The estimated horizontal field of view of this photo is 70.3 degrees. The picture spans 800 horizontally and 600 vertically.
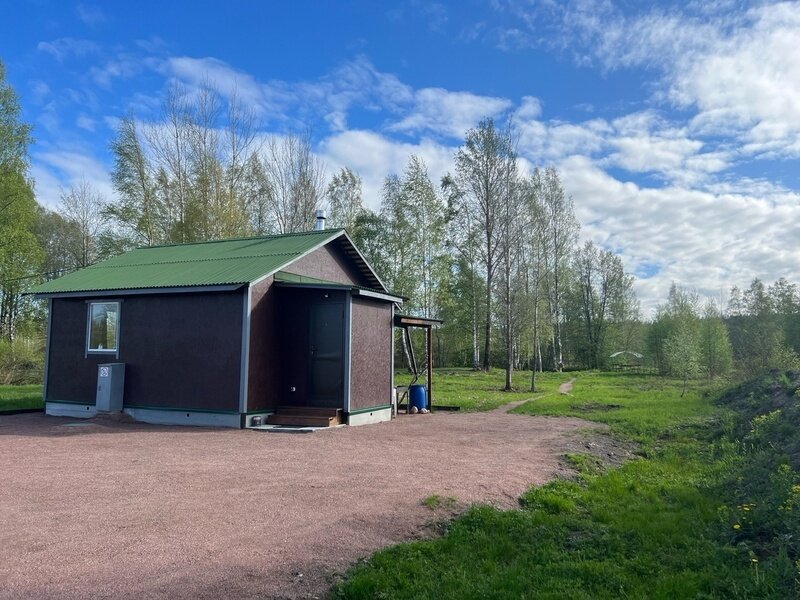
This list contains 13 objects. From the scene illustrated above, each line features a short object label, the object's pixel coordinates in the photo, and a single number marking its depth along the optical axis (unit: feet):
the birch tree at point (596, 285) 142.31
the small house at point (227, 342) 36.22
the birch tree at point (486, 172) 78.43
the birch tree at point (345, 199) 102.78
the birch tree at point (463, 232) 98.27
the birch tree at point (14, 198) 71.92
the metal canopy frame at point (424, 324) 44.86
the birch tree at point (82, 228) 100.89
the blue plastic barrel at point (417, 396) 47.32
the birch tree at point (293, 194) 92.63
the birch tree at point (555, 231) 116.16
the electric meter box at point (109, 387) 37.91
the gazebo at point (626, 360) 132.22
